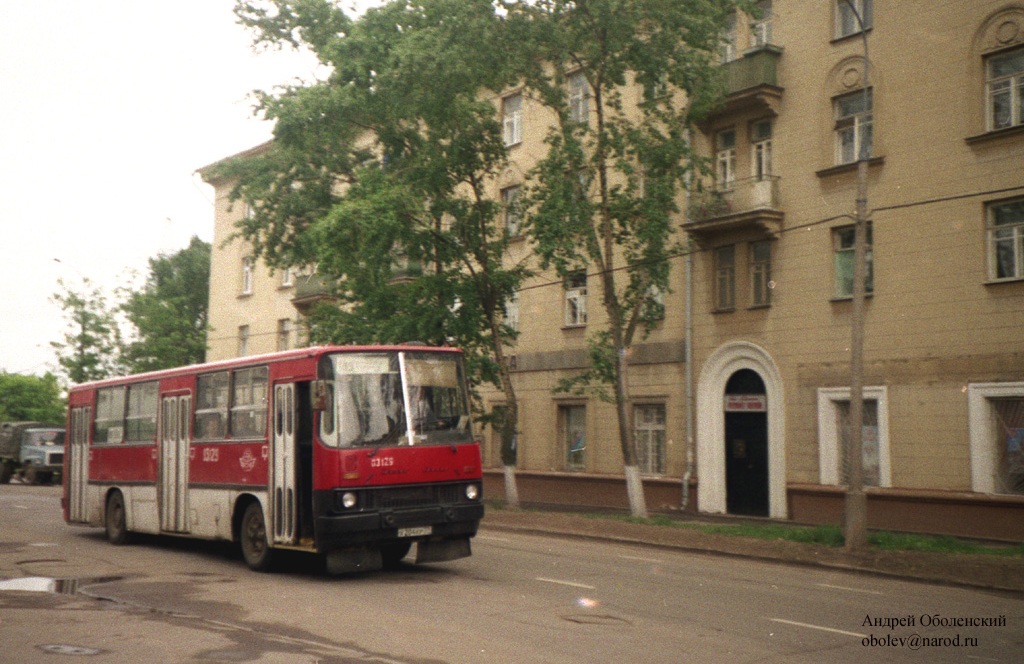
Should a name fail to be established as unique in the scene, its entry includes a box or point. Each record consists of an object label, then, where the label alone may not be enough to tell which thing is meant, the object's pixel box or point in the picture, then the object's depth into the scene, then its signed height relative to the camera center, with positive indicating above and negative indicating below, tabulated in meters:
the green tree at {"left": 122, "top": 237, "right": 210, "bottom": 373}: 54.97 +4.37
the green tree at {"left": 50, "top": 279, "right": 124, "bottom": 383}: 56.94 +4.20
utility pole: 17.05 +0.28
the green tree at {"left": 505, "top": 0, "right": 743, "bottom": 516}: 22.75 +6.19
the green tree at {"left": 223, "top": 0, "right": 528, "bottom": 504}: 25.06 +6.31
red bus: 12.66 -0.48
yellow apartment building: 20.86 +2.78
